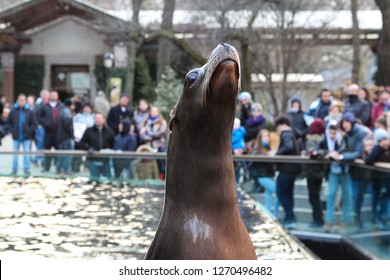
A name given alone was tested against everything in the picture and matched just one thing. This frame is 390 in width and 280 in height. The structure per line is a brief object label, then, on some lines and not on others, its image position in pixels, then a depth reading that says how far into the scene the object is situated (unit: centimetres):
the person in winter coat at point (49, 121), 1585
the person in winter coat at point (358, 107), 1283
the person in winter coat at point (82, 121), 1555
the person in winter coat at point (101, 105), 2136
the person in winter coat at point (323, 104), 1391
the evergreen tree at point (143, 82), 3000
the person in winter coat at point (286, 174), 1121
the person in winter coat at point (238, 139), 1261
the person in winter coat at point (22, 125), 1645
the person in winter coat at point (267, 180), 1141
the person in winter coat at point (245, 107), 1390
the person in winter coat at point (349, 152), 1024
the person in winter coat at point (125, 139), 1401
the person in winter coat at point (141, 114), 1462
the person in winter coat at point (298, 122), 1409
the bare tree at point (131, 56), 2753
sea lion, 359
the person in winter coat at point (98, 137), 1383
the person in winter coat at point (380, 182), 921
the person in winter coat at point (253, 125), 1344
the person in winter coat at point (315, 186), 1085
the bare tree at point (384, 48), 2162
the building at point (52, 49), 3334
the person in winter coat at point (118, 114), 1489
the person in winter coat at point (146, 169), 1264
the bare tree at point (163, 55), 2962
